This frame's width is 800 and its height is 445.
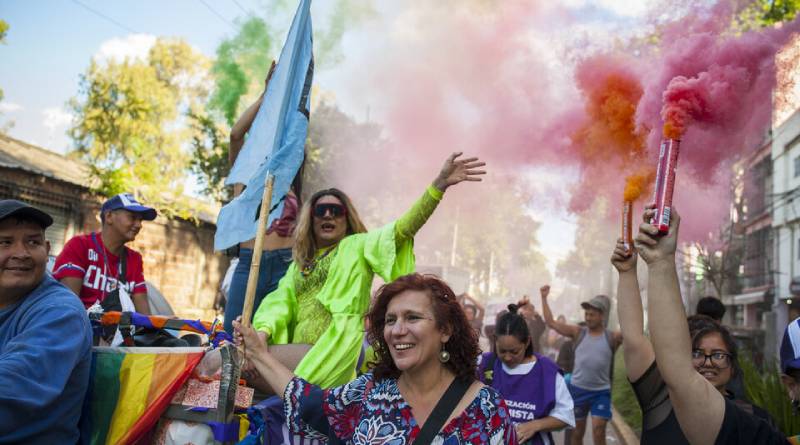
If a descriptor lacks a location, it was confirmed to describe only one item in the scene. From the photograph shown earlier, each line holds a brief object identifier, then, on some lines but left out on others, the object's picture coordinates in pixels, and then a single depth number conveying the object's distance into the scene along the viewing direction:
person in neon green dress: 3.55
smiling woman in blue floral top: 2.70
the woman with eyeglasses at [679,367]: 2.15
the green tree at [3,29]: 13.70
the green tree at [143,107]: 29.28
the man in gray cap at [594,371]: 8.29
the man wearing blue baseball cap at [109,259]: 4.48
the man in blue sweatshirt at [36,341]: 2.53
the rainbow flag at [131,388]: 3.00
